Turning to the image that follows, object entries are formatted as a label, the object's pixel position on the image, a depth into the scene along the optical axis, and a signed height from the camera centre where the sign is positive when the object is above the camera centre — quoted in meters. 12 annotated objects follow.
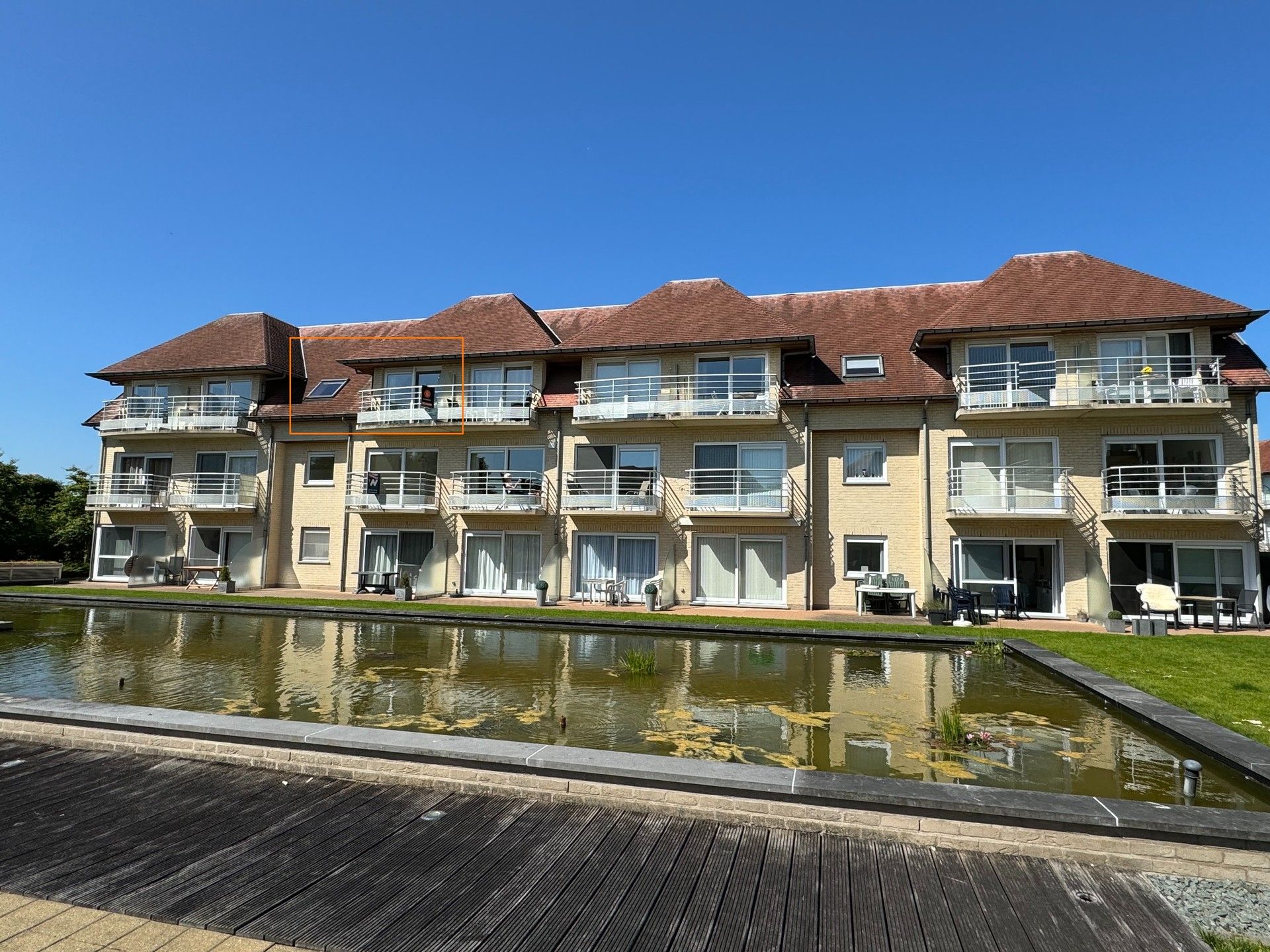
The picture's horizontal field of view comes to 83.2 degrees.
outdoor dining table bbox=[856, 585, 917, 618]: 17.33 -0.88
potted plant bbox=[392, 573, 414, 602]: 19.50 -1.15
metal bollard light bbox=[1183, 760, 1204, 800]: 5.02 -1.51
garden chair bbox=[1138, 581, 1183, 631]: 15.58 -0.84
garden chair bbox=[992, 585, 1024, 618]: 17.66 -1.06
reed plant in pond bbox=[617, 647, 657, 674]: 9.98 -1.56
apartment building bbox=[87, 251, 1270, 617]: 17.22 +3.00
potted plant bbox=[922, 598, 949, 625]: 15.73 -1.22
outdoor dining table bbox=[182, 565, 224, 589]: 23.19 -1.02
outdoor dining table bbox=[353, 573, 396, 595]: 21.66 -1.11
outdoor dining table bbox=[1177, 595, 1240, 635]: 15.04 -0.87
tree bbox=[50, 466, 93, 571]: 29.81 +0.56
